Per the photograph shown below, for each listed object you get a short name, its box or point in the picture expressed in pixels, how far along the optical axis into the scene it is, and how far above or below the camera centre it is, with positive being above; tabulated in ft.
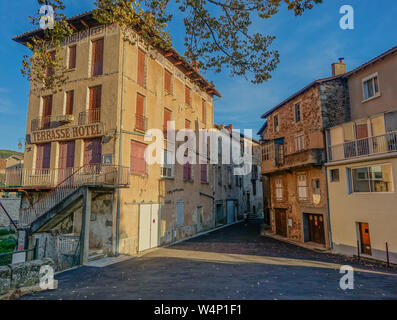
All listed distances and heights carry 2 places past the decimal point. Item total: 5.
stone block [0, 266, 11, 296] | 22.51 -6.93
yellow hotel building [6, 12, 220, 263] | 45.62 +8.81
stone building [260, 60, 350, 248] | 57.88 +9.42
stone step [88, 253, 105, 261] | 41.53 -9.38
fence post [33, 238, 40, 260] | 47.88 -9.88
